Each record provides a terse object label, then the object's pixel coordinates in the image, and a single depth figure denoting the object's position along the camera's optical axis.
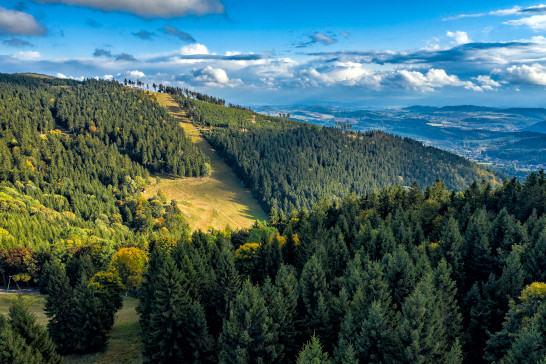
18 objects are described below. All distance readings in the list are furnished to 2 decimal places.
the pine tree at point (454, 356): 29.57
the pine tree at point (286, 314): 39.34
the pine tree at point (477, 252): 56.25
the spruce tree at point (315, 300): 41.00
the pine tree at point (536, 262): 46.97
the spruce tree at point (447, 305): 38.72
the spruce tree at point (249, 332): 35.44
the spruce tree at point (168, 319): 44.75
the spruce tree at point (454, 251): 55.06
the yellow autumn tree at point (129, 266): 84.06
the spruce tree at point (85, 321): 50.88
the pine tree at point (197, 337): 43.41
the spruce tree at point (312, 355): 27.73
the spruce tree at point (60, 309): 50.72
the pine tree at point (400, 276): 44.38
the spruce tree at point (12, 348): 33.75
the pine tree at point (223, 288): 50.12
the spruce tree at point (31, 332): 37.31
